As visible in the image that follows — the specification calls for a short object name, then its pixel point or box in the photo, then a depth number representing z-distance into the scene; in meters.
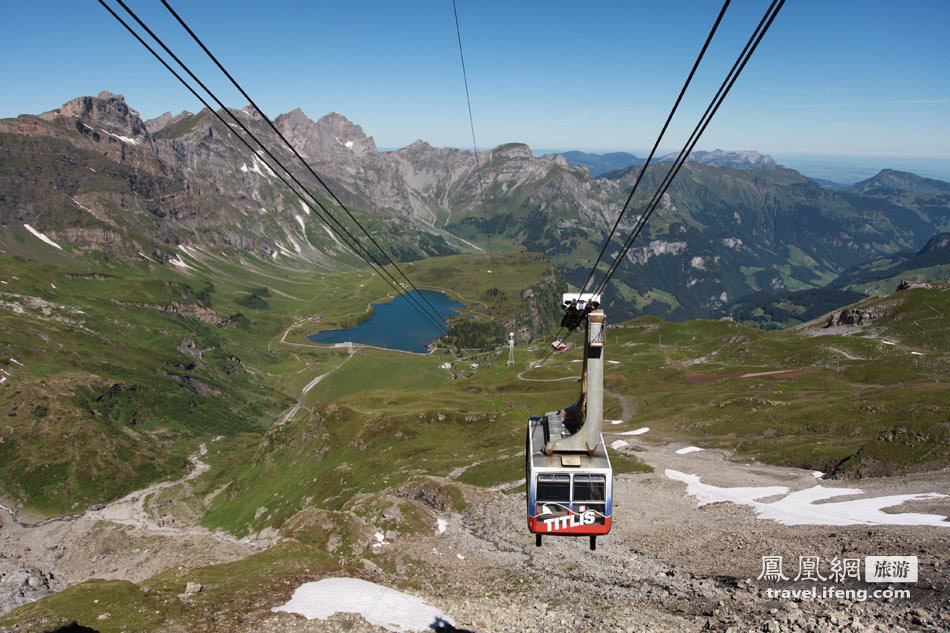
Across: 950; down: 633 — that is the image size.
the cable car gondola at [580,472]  27.89
